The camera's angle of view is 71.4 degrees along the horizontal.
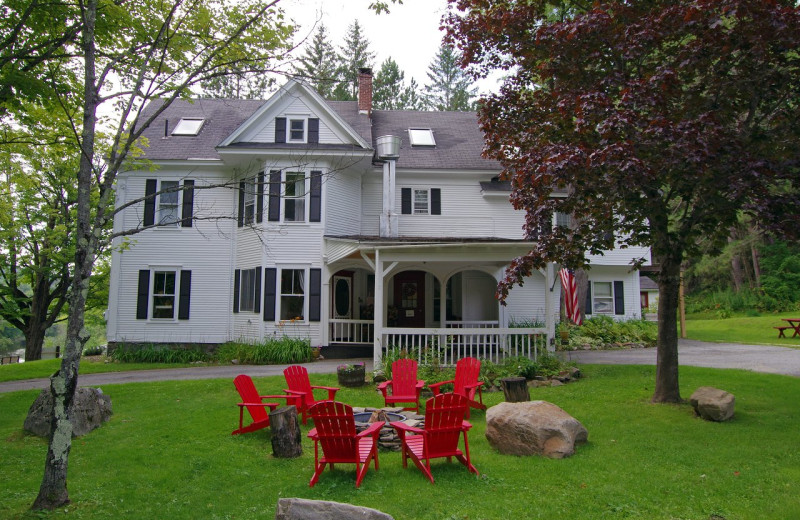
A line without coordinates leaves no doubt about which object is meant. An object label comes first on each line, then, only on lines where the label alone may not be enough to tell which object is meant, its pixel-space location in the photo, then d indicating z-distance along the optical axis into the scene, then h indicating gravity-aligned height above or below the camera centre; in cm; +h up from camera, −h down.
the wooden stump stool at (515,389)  963 -117
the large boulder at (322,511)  447 -152
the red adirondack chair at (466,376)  995 -99
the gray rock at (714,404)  856 -129
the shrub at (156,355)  1836 -107
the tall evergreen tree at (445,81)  4556 +1991
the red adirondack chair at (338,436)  621 -128
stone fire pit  762 -139
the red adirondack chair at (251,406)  838 -124
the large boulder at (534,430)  712 -142
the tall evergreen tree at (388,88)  4212 +1789
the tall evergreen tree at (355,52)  4178 +2058
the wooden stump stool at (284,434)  729 -147
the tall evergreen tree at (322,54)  3803 +1982
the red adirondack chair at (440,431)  638 -125
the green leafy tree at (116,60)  555 +353
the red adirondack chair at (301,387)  922 -111
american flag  1681 +69
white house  1805 +312
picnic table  2200 -33
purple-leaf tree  784 +330
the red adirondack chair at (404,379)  1012 -104
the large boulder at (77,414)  865 -144
